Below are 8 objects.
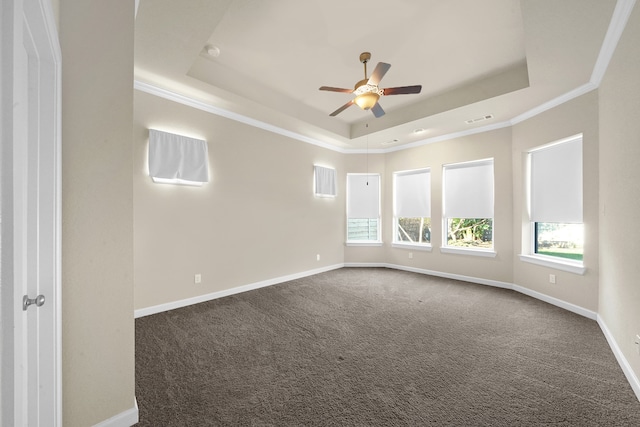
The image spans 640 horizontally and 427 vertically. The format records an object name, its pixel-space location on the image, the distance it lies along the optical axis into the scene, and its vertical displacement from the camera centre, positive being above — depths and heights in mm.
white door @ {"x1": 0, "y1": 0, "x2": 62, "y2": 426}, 1137 -12
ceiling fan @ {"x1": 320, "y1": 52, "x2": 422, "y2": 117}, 2618 +1291
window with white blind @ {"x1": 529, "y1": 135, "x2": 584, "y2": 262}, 3396 +183
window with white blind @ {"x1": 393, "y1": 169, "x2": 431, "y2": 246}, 5508 +124
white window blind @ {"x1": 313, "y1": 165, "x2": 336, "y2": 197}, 5367 +685
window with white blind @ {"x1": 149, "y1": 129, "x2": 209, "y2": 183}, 3236 +731
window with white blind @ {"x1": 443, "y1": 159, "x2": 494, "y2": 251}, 4695 +146
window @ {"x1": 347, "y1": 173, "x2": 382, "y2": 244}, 6133 +160
